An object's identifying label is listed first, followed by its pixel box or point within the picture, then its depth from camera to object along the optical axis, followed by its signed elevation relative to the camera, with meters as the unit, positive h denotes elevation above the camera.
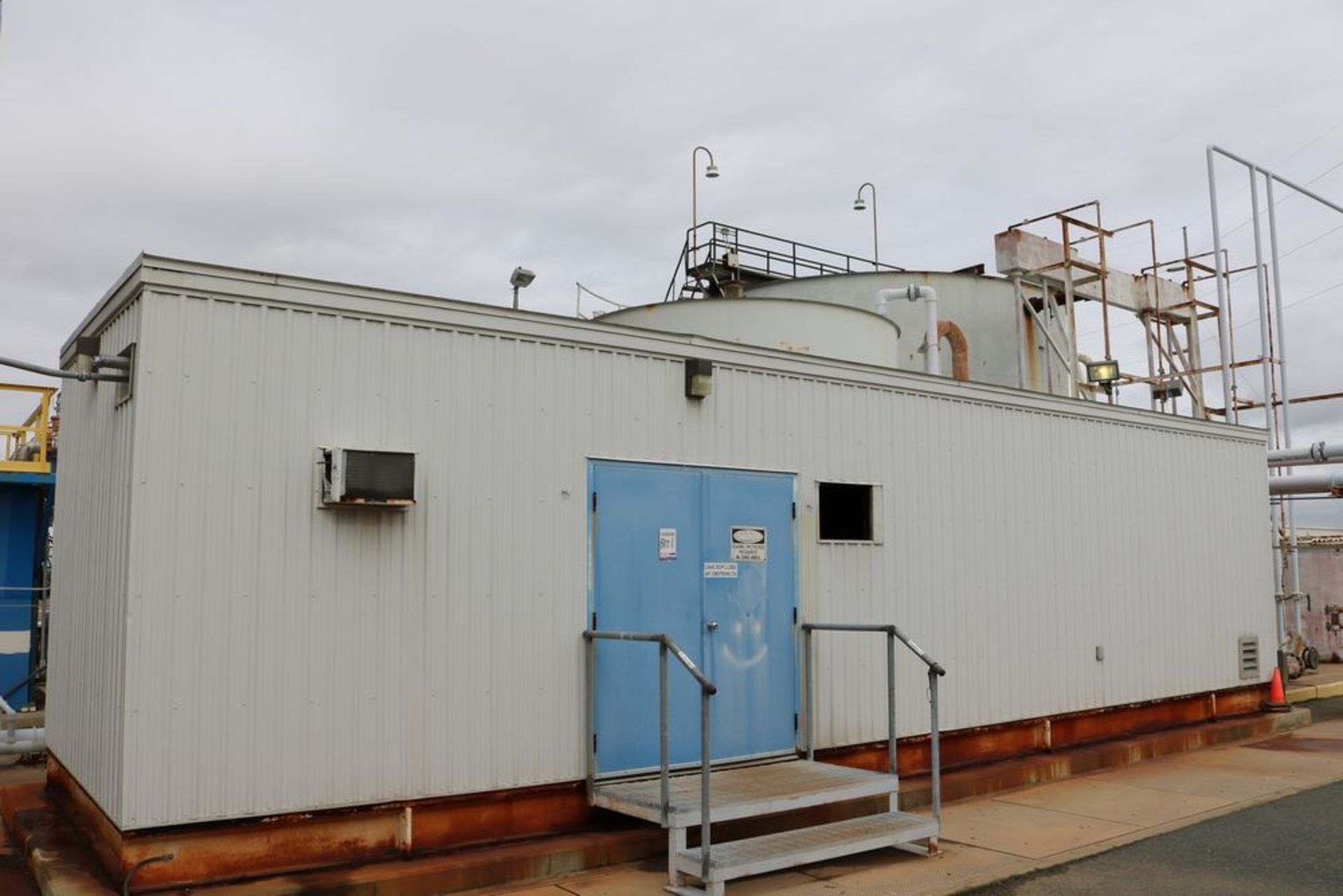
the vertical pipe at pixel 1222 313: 16.30 +3.73
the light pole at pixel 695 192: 18.14 +6.34
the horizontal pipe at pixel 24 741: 9.19 -1.44
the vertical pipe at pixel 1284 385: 16.28 +2.74
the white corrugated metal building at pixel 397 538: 5.58 +0.18
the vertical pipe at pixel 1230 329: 17.33 +3.74
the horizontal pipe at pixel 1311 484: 15.27 +1.05
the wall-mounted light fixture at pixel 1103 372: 16.16 +2.79
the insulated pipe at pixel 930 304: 12.27 +3.01
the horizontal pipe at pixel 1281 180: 17.04 +6.21
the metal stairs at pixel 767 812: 6.07 -1.43
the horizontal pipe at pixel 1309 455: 14.84 +1.43
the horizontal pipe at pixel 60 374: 5.72 +1.06
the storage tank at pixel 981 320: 16.04 +3.64
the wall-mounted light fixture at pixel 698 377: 7.49 +1.28
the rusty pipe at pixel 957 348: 15.73 +3.08
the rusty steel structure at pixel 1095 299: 17.09 +4.34
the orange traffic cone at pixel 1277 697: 12.20 -1.55
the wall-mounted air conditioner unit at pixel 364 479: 5.89 +0.49
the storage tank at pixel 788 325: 10.45 +2.33
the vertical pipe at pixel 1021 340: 16.41 +3.36
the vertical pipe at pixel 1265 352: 16.25 +3.18
